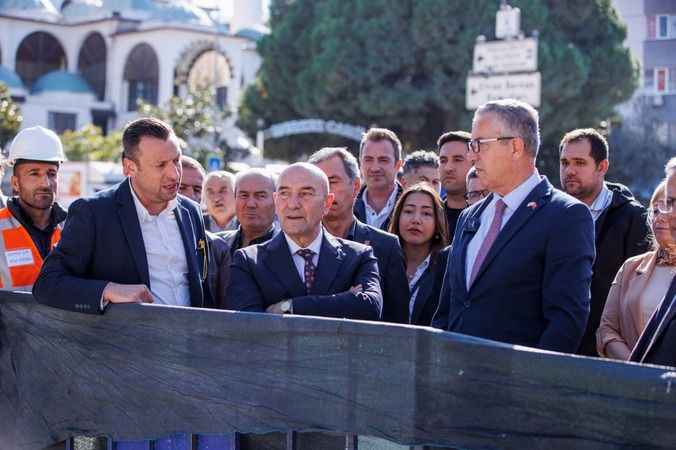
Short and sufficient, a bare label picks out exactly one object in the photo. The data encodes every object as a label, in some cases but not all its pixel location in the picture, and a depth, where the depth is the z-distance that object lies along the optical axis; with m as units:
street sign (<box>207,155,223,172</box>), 23.74
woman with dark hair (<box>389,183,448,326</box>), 6.48
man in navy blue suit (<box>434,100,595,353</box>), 4.32
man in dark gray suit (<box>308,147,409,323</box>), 5.68
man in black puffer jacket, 6.30
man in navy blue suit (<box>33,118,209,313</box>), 4.99
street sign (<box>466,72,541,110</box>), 19.34
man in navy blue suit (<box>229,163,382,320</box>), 4.95
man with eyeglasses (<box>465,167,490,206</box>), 7.01
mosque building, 71.25
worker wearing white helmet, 5.98
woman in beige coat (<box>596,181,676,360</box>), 4.98
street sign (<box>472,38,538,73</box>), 19.92
